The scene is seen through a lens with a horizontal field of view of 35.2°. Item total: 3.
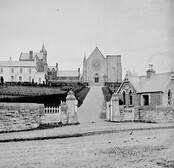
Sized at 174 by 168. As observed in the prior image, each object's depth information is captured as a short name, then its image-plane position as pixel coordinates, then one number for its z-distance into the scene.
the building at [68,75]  65.50
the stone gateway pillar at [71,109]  14.25
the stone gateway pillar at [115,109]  15.81
